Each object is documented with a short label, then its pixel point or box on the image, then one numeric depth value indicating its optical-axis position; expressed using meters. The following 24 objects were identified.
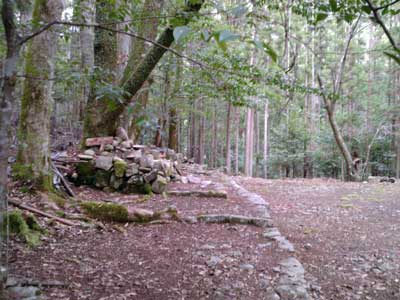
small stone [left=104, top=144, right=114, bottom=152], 5.36
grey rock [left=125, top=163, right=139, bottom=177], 4.95
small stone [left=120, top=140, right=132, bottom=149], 5.49
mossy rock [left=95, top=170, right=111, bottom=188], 4.93
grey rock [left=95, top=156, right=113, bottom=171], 4.94
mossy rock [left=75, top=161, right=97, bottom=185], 4.94
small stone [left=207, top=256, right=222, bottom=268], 2.55
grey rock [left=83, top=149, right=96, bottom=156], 5.14
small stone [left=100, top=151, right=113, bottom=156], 5.19
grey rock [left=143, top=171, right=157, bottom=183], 5.00
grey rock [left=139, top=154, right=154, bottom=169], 5.04
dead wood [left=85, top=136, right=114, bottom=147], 5.40
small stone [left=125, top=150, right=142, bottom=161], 5.12
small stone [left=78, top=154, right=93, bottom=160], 4.99
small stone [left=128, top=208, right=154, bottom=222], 3.54
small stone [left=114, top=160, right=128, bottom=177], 4.91
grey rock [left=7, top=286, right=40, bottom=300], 1.77
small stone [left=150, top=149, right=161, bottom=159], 5.77
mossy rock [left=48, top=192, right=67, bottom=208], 3.56
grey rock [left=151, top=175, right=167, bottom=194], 5.02
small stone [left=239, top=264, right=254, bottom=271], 2.51
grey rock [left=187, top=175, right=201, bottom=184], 6.42
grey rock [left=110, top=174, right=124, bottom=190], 4.95
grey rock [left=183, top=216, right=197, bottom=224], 3.66
